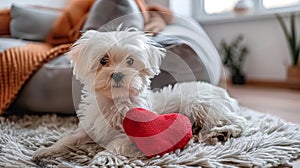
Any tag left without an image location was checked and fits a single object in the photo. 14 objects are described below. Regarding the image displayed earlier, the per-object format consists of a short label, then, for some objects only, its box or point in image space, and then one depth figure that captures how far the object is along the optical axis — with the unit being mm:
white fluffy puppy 919
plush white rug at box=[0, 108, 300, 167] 900
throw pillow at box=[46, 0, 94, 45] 2085
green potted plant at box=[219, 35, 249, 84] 3000
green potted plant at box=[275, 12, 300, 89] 2541
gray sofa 1252
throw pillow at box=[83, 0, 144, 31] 1613
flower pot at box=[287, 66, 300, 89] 2535
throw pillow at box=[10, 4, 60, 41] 2234
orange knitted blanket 1513
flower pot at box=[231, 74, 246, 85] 3001
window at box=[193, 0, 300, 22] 2794
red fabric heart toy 920
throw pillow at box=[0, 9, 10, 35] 2371
